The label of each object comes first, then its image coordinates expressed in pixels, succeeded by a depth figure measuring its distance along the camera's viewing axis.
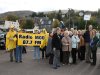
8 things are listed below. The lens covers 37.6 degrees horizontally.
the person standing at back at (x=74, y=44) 7.25
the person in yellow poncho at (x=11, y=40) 7.35
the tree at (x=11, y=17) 46.56
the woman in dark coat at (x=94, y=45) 7.00
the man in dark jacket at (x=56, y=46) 6.50
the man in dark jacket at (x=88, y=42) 7.46
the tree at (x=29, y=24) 40.80
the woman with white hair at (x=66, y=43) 6.98
